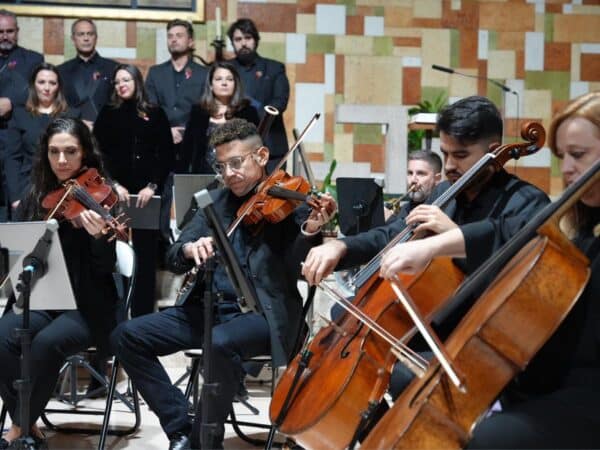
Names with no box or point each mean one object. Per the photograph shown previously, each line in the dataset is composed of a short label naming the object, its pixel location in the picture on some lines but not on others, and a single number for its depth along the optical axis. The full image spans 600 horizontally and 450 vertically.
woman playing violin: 3.12
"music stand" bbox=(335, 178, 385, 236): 3.70
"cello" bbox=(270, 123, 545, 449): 2.22
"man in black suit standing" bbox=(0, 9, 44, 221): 5.46
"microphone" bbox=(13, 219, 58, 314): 2.79
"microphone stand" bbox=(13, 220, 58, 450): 2.78
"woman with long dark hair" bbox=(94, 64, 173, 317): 4.82
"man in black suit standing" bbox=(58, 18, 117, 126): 5.54
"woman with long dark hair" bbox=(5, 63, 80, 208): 4.88
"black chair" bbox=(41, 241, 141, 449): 3.20
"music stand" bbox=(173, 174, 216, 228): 3.91
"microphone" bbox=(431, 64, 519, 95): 6.77
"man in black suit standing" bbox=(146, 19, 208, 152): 5.76
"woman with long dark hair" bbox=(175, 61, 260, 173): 4.91
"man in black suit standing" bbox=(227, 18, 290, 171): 5.92
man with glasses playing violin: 2.99
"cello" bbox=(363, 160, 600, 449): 1.70
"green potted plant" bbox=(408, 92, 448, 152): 6.62
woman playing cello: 1.71
